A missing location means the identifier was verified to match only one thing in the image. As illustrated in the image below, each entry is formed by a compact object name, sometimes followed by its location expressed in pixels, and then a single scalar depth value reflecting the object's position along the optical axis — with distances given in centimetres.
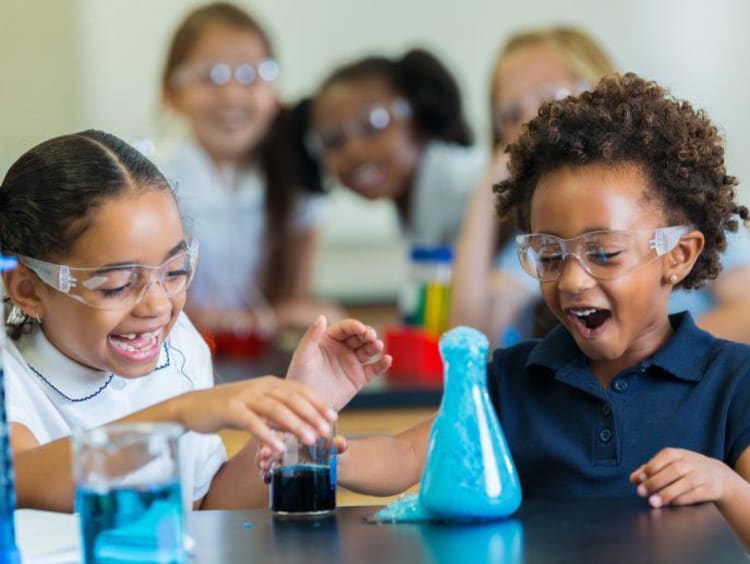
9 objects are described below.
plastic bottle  315
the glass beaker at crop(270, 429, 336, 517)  157
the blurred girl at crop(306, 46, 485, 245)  362
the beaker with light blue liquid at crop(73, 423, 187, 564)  135
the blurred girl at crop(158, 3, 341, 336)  385
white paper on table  145
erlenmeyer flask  152
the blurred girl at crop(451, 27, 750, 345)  314
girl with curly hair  176
